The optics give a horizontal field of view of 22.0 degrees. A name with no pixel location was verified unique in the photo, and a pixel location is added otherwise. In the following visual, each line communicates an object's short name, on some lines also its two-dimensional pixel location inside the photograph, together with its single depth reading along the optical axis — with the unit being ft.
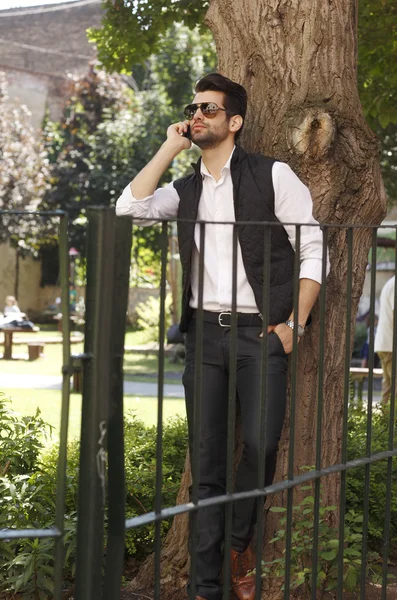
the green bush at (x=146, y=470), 15.35
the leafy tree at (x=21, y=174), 114.93
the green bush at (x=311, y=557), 12.03
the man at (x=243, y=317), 12.41
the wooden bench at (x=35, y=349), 60.54
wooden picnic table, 54.10
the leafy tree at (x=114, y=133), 103.24
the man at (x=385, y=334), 32.35
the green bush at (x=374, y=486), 16.61
